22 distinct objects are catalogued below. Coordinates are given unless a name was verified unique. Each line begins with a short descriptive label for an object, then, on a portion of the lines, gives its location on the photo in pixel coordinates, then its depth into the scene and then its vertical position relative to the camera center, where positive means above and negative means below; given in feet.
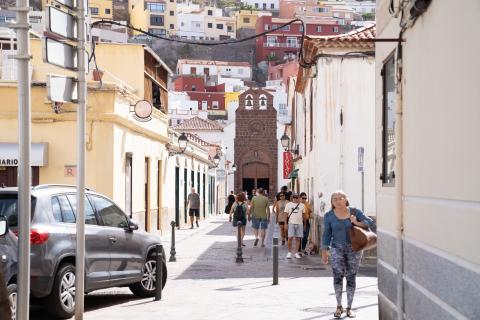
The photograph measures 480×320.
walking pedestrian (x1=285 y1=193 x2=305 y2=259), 64.54 -3.96
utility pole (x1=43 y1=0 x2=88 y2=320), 30.89 +3.44
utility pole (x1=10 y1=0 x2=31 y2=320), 22.26 +0.31
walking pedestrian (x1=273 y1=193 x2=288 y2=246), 75.04 -3.78
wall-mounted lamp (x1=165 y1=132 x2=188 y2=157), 102.47 +3.63
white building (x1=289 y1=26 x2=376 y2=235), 65.87 +4.62
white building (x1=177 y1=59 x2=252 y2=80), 375.45 +48.46
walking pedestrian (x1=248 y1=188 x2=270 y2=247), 78.23 -3.84
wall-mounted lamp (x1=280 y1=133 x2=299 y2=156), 125.56 +4.56
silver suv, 32.23 -3.31
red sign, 155.43 +1.51
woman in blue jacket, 35.01 -3.27
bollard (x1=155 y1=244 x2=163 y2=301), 39.75 -5.14
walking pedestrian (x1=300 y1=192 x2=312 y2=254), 69.62 -4.35
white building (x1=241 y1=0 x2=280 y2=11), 517.96 +106.27
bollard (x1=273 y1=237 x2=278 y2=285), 45.80 -5.15
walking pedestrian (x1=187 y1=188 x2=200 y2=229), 114.11 -4.61
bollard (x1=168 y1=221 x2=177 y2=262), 62.94 -6.24
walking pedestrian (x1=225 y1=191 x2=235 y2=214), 93.52 -3.90
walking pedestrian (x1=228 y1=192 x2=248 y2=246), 72.38 -3.62
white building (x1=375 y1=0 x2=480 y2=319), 16.46 +0.20
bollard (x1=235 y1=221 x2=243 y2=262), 62.03 -6.24
